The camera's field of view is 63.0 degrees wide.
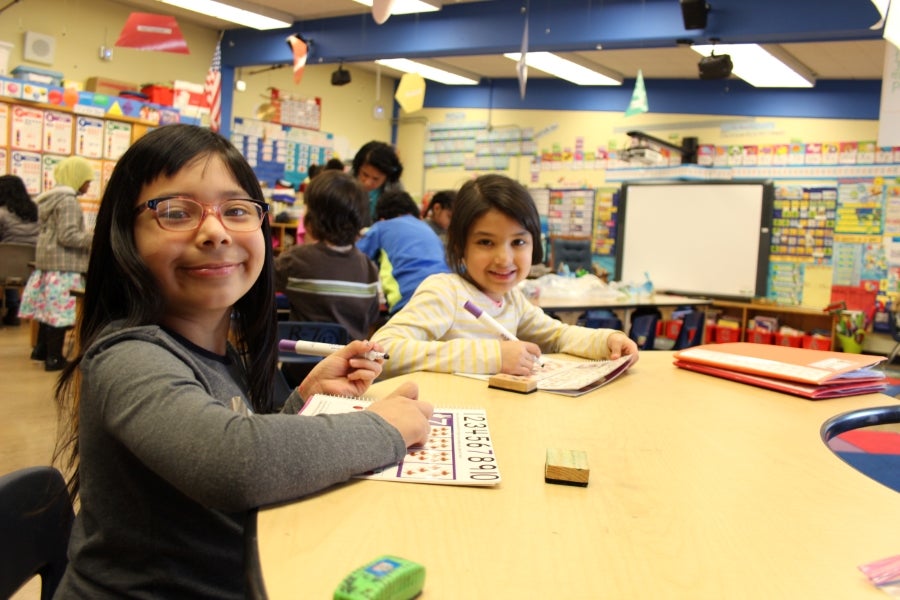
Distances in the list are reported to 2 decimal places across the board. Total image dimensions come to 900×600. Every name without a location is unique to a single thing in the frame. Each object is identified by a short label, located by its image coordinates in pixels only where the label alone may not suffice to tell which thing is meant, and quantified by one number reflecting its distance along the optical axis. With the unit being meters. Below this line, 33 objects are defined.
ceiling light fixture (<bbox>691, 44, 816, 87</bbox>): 5.82
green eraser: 0.53
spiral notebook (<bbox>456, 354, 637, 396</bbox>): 1.33
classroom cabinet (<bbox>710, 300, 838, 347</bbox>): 6.87
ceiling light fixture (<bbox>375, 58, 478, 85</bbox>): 7.84
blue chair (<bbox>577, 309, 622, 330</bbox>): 4.27
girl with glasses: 0.71
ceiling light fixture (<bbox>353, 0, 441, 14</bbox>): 5.75
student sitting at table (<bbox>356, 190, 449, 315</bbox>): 3.17
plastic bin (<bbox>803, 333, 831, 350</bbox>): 6.72
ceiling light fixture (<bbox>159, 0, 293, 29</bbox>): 6.25
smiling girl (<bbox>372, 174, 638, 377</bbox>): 1.72
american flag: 6.64
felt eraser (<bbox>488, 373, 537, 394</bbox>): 1.32
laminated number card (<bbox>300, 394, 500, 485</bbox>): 0.82
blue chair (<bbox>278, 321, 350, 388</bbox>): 2.18
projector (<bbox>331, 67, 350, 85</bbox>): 7.54
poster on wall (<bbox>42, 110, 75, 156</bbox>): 6.38
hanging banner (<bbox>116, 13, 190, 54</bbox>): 4.59
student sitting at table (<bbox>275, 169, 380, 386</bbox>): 2.79
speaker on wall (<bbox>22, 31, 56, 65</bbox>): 6.43
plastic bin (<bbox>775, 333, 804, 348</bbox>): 6.82
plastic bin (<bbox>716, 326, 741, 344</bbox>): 7.20
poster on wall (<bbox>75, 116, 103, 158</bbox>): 6.58
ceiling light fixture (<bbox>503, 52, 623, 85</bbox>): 6.90
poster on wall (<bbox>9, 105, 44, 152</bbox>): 6.16
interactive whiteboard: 7.30
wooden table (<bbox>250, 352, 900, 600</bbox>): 0.61
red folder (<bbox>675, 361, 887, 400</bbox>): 1.42
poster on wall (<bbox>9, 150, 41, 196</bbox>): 6.25
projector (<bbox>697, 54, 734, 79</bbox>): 5.18
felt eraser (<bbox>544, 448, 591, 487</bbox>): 0.83
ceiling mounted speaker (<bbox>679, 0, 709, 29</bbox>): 4.77
